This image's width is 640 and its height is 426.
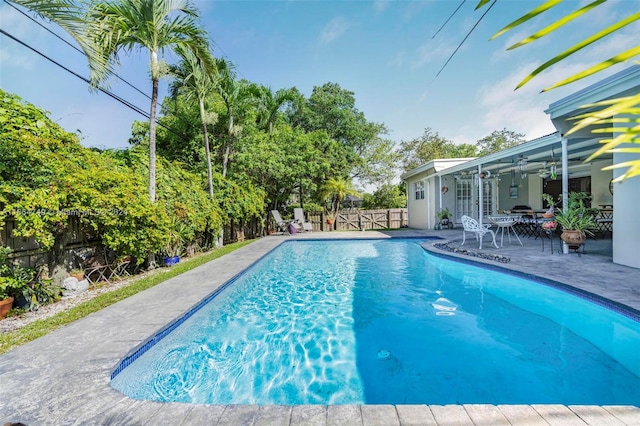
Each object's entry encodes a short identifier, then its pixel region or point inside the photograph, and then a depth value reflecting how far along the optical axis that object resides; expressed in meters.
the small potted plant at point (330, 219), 18.55
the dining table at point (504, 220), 9.17
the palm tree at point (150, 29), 6.57
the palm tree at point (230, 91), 11.30
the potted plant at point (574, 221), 6.93
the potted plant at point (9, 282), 4.25
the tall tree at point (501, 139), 30.75
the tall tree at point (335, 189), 17.75
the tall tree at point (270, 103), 15.51
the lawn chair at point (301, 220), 16.42
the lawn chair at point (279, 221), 16.11
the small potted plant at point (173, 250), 8.14
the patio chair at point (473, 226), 8.94
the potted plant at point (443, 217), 15.05
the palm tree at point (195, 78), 8.95
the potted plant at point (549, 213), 7.69
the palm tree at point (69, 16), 3.90
